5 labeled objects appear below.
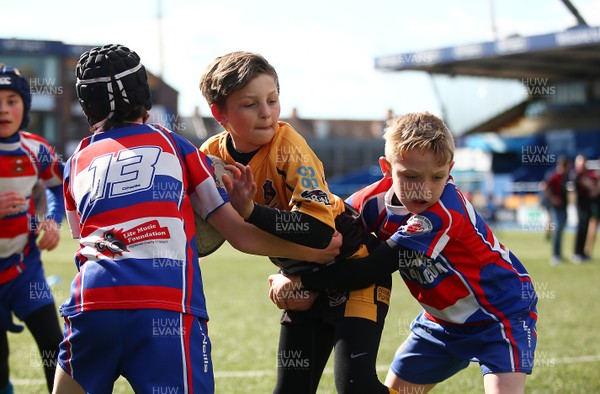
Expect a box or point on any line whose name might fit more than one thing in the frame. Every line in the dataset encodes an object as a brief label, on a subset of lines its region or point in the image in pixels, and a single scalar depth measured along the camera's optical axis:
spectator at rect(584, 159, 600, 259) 17.20
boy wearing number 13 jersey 2.75
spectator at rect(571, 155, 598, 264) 16.14
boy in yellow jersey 3.31
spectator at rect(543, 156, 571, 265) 16.03
